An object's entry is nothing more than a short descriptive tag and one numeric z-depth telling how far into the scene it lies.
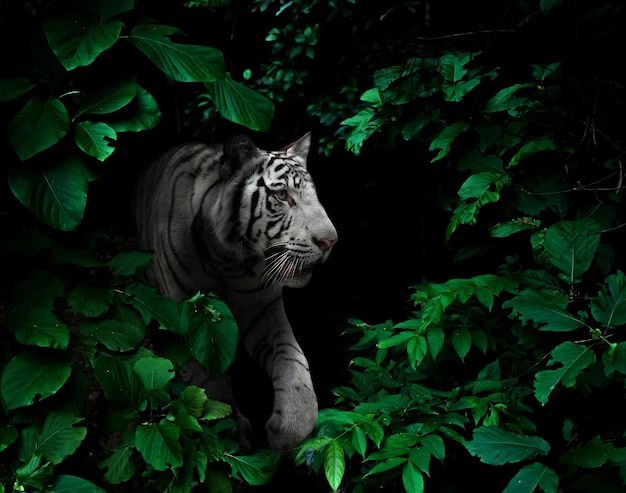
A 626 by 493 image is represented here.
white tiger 2.26
